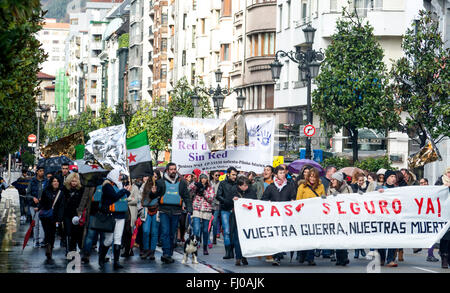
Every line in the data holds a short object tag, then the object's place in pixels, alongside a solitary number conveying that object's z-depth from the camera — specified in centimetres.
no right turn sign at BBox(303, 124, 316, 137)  3297
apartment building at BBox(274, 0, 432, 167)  4869
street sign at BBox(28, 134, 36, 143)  8112
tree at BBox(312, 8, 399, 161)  3747
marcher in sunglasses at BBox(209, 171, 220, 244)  2577
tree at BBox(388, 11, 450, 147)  3356
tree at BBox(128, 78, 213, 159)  6950
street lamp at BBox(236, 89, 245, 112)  4519
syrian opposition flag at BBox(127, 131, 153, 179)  2028
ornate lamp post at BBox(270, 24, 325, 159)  3150
